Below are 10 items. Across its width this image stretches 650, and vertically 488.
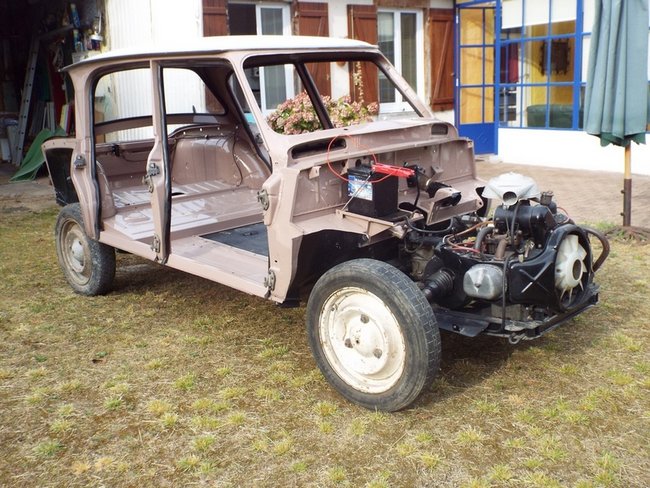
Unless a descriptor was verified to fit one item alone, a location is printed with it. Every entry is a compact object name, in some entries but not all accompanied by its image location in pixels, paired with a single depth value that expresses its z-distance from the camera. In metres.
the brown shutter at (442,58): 12.94
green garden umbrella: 6.22
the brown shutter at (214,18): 10.27
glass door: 13.23
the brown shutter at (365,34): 11.90
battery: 3.82
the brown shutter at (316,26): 11.34
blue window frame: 11.51
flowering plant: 7.60
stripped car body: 3.49
